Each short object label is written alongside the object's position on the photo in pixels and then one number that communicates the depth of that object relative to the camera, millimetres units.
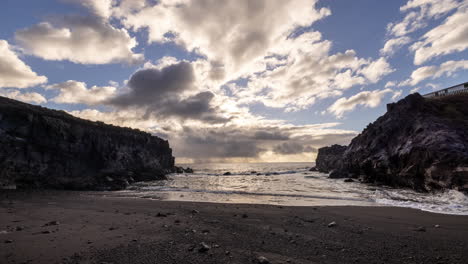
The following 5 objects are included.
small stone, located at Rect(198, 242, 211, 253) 5781
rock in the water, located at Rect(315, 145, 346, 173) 72688
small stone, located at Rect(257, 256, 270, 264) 5034
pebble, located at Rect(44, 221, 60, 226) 8941
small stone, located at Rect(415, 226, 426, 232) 8058
